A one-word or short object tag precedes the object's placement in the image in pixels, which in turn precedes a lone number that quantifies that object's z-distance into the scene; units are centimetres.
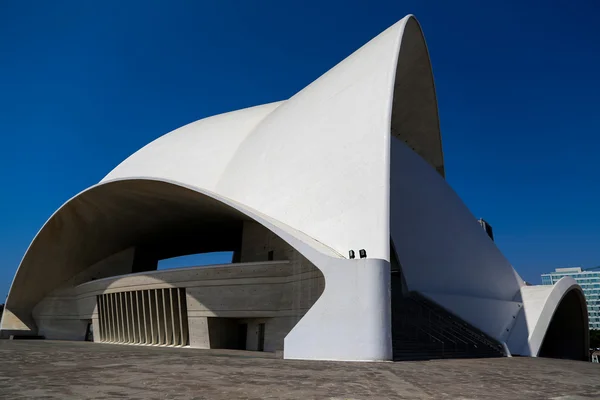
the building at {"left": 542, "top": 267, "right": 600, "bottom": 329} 12281
